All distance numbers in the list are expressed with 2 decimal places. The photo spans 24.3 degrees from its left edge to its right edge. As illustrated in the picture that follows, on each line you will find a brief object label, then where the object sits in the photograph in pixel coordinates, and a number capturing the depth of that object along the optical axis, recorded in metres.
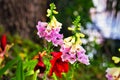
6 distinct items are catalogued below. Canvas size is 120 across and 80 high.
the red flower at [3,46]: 1.97
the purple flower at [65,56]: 1.39
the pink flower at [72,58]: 1.37
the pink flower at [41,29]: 1.42
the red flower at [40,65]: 1.67
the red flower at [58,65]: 1.56
